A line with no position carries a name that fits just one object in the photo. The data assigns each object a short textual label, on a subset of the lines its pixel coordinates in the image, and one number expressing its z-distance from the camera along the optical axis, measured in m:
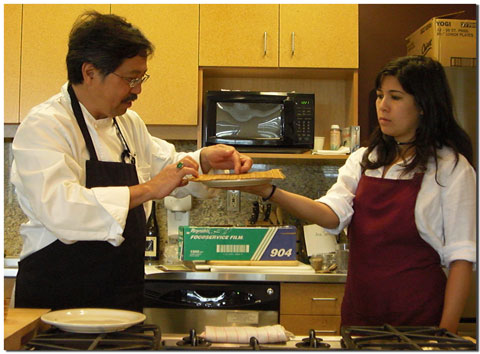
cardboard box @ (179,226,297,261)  2.96
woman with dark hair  1.77
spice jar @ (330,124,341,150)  3.29
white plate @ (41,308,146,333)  1.20
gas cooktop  1.16
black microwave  3.15
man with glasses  1.55
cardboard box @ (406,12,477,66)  3.08
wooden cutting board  1.21
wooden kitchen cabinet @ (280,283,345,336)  2.84
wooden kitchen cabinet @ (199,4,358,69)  3.20
